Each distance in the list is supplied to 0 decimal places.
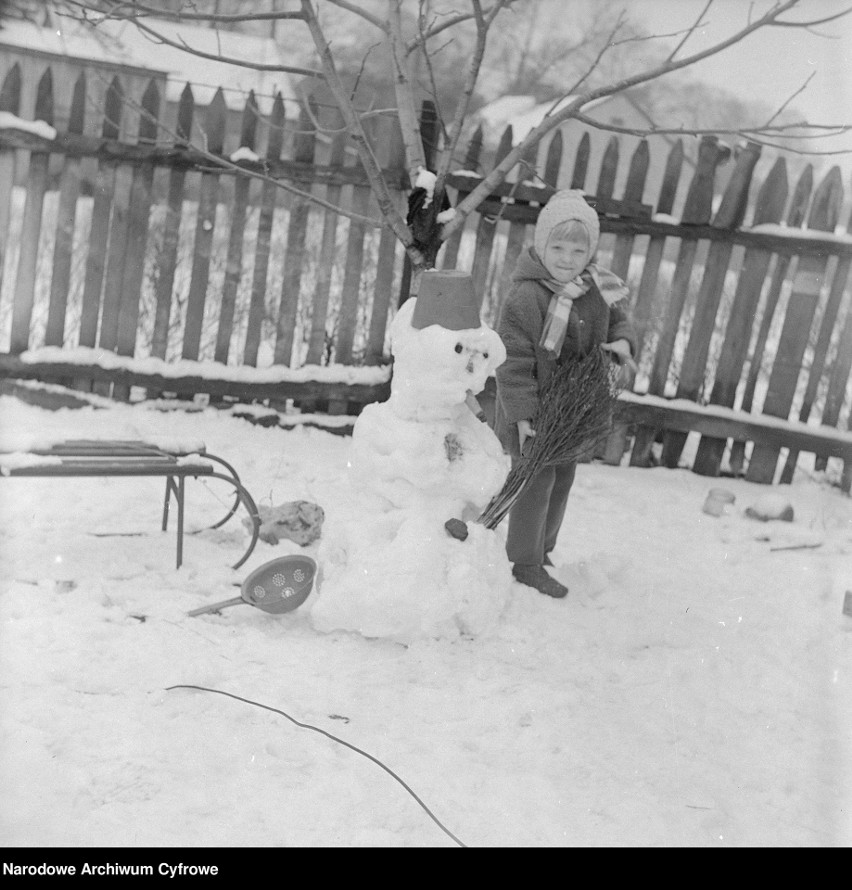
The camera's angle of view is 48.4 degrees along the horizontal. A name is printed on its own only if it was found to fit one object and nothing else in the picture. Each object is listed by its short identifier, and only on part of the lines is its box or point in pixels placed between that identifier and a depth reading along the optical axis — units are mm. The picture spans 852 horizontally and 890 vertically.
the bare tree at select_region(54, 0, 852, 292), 3592
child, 3502
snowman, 2977
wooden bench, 5473
